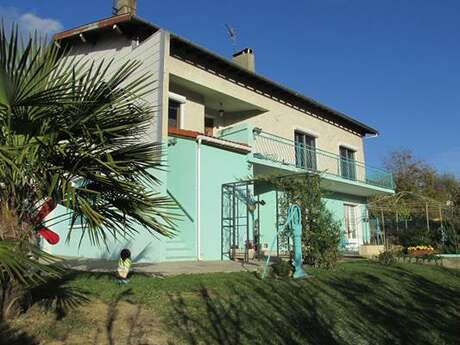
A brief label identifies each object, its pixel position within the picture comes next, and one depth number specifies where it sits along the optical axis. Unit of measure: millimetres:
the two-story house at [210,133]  13453
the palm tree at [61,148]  4824
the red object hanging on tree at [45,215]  5355
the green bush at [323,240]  10672
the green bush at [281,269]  8914
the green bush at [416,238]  17703
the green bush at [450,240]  17284
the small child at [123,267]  7547
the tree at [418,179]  39988
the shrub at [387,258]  13410
